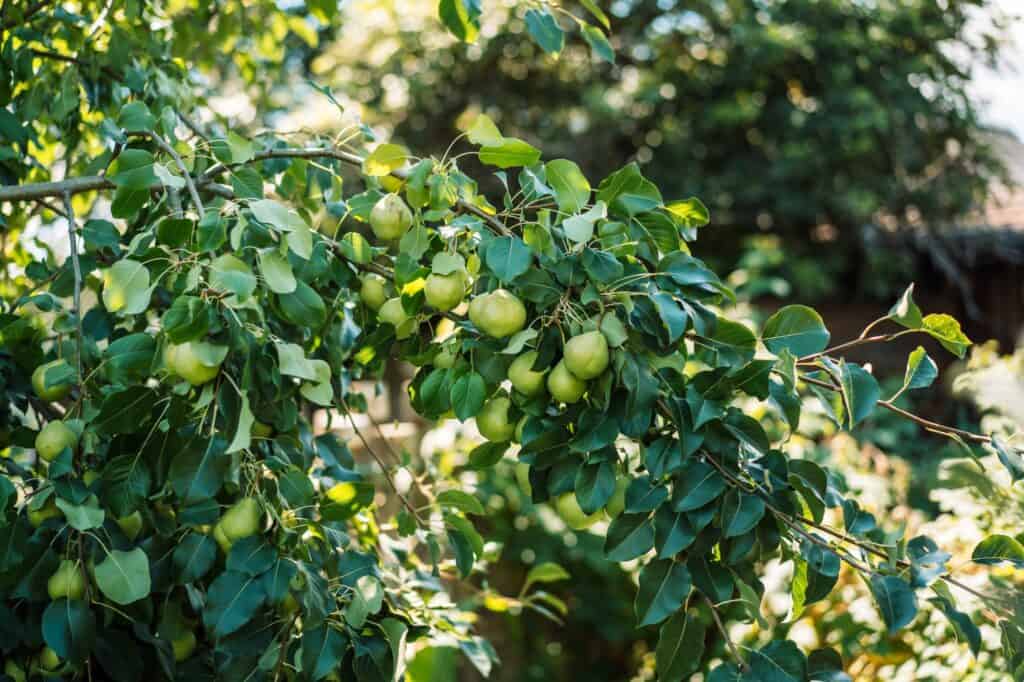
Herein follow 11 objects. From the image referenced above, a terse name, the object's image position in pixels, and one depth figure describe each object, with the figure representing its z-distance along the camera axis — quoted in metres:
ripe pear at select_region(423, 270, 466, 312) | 1.01
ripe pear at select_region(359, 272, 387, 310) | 1.16
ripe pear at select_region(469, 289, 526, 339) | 0.98
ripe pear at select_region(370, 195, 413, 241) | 1.06
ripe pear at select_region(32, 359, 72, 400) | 1.13
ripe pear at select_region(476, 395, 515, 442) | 1.08
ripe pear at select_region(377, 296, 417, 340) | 1.09
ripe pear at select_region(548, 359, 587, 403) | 0.97
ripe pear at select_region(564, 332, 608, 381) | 0.93
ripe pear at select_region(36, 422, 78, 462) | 1.04
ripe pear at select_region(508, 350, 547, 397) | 1.00
